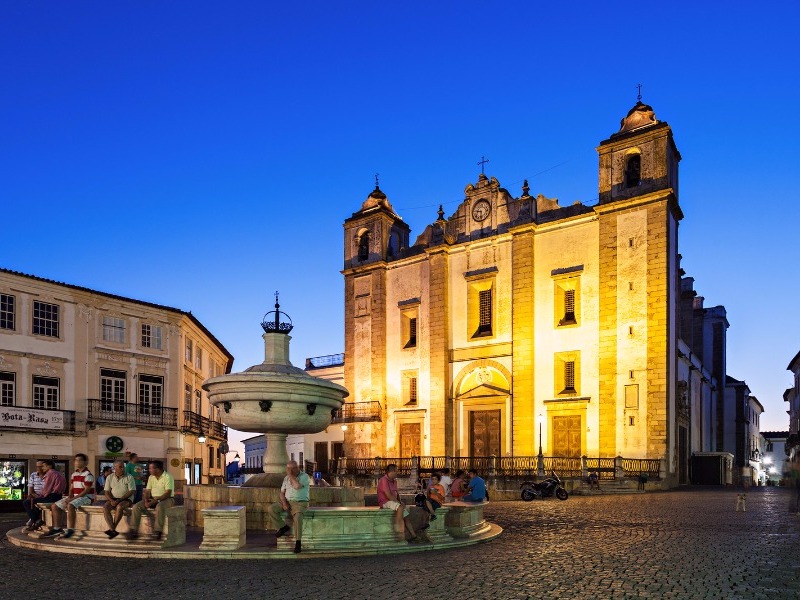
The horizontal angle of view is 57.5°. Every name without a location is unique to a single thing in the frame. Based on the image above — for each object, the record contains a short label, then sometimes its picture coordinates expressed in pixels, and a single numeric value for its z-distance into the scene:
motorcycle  24.34
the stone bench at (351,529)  10.16
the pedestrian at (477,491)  16.23
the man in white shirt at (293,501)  10.12
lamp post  29.33
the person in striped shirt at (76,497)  11.59
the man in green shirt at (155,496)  10.68
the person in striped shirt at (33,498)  12.79
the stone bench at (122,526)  10.38
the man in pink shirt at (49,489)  12.57
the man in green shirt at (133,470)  14.05
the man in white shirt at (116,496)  10.80
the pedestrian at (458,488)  16.62
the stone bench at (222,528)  10.02
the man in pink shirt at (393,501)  10.84
